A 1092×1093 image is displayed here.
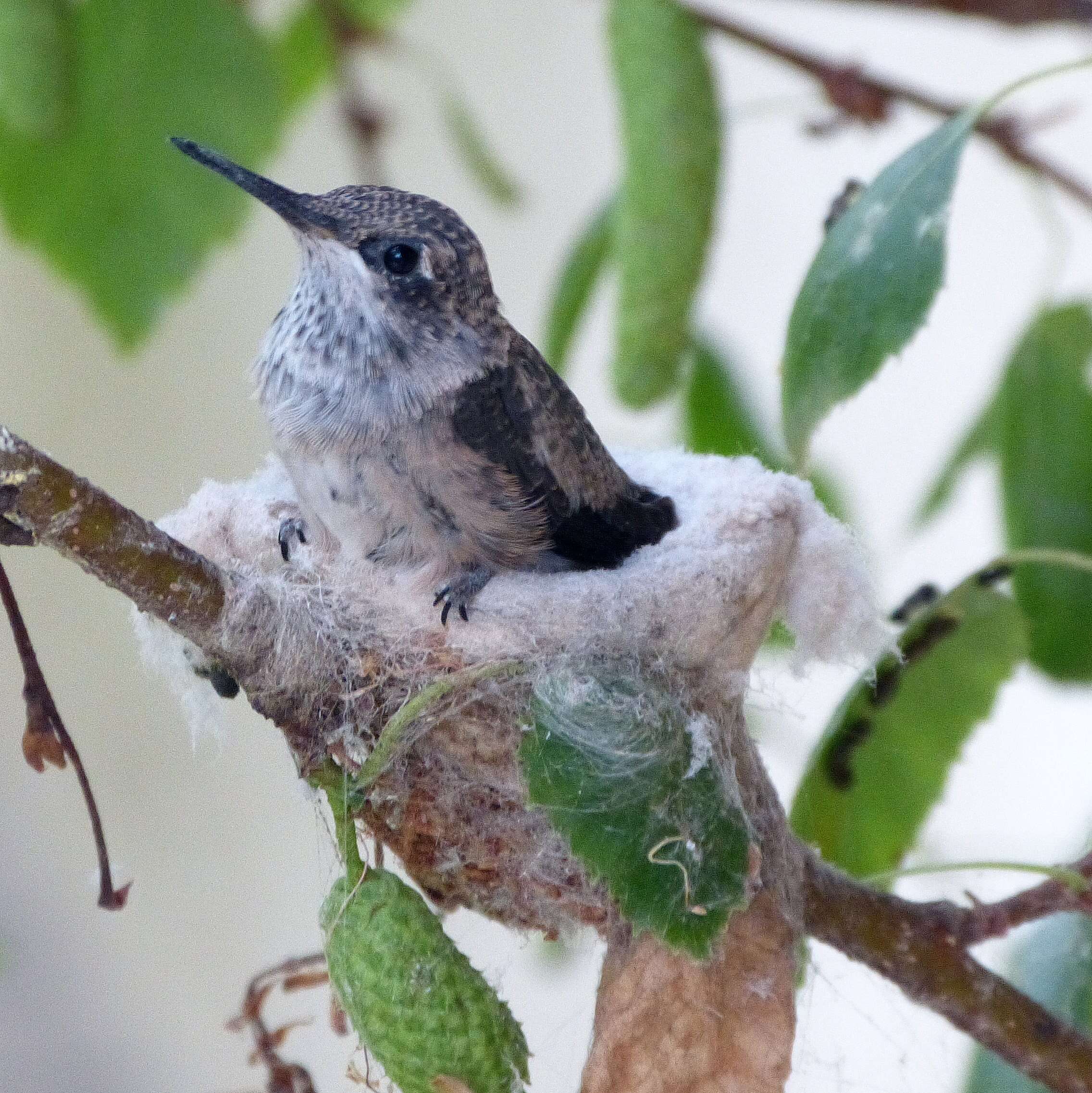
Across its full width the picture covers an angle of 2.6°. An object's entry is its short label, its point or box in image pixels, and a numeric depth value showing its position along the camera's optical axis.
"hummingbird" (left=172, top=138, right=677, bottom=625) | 2.19
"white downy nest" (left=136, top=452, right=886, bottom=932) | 2.18
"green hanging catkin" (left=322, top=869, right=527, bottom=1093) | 2.15
